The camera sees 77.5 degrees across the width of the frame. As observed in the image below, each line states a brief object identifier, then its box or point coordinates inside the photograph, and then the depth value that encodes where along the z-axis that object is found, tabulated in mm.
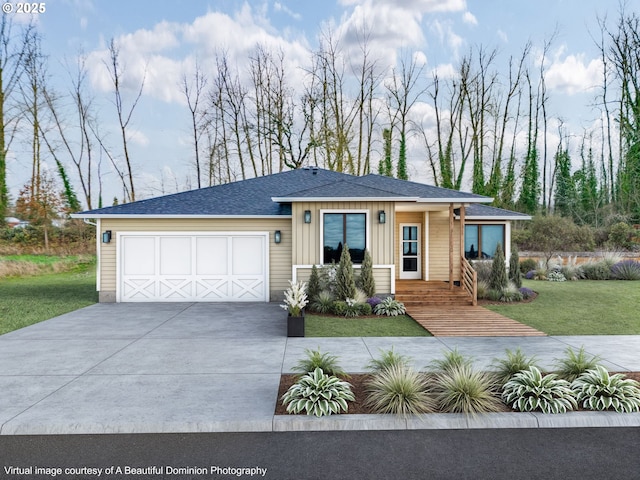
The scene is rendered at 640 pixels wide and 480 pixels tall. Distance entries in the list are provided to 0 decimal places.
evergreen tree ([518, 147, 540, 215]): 28906
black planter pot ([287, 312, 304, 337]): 7617
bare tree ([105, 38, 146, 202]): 24812
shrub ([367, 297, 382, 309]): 10180
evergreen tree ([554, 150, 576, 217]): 29047
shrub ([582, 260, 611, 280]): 16922
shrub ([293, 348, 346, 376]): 4910
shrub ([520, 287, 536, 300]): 12012
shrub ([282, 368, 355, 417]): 4141
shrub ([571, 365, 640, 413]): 4238
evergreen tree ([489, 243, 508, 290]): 12125
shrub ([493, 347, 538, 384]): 4781
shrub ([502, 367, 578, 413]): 4207
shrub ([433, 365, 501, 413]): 4188
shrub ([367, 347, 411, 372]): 4888
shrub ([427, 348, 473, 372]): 4788
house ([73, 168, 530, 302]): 11008
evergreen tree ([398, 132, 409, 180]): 26845
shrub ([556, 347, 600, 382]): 4871
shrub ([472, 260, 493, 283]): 12884
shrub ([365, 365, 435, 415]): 4160
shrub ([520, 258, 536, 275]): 18784
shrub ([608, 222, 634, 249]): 22344
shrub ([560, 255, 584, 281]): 16969
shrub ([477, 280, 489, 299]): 12008
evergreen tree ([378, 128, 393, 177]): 26625
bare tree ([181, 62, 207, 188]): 25219
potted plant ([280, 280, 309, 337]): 7621
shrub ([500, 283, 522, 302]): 11703
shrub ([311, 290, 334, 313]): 9952
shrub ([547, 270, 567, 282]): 16766
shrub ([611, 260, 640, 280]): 16719
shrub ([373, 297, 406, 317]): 9844
